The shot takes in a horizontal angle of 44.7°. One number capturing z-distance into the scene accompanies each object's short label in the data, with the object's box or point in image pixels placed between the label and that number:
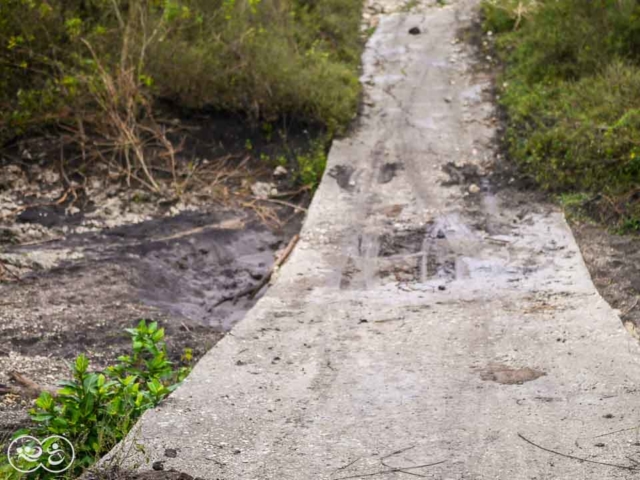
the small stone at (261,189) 10.40
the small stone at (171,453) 4.35
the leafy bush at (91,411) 4.35
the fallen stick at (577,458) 4.23
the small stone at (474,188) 10.20
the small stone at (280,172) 10.83
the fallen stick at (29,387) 5.39
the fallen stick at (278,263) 8.27
